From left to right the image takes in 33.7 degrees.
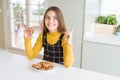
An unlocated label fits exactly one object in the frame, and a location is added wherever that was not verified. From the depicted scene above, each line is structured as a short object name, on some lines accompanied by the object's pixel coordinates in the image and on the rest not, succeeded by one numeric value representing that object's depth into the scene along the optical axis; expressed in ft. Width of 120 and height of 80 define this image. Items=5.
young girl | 5.30
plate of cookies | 4.64
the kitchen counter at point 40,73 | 4.33
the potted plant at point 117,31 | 8.89
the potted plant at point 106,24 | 9.22
